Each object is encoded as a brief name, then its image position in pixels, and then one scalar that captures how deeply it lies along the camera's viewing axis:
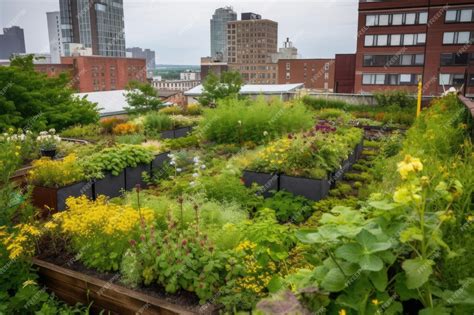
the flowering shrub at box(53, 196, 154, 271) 3.69
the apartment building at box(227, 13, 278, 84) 112.12
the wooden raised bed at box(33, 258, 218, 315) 3.09
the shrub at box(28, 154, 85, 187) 5.82
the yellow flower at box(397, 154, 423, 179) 2.10
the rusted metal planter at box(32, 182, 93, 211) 5.57
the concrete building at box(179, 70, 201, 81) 123.59
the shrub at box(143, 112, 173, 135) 11.58
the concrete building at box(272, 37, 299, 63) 84.15
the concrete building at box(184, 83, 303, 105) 27.38
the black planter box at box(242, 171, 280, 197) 6.22
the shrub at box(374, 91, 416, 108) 18.06
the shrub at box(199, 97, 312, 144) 9.36
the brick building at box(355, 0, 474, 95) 39.38
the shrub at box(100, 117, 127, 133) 11.70
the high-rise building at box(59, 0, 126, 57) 114.69
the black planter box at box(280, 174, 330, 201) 5.87
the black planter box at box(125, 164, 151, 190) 7.06
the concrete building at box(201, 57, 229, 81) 79.18
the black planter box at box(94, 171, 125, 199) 6.31
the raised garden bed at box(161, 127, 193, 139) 11.33
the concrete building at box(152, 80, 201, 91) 109.25
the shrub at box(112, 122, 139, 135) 10.88
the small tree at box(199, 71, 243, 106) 20.97
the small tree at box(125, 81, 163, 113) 19.58
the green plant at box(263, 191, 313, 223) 5.16
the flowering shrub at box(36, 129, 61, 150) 7.80
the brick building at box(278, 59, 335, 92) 72.62
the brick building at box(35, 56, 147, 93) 61.78
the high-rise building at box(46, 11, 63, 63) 117.00
